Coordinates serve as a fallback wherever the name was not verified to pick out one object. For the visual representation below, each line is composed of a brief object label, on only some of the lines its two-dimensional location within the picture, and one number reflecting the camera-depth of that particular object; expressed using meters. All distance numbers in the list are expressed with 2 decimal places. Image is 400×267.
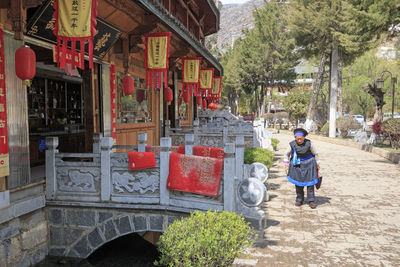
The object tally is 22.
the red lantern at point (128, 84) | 8.33
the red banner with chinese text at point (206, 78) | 14.66
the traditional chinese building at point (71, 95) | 4.94
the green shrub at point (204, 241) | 3.34
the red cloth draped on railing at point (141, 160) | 5.23
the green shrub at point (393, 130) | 14.51
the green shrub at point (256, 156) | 9.04
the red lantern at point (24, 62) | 4.58
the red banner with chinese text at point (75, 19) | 4.77
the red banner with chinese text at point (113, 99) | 8.48
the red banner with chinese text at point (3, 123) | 4.72
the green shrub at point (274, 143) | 15.60
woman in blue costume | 6.38
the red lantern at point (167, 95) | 12.95
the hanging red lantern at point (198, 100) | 18.52
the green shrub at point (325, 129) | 24.63
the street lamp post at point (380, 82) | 17.97
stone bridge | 5.34
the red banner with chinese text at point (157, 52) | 7.73
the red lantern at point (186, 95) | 13.20
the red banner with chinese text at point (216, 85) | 20.09
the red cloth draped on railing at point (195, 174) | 5.02
